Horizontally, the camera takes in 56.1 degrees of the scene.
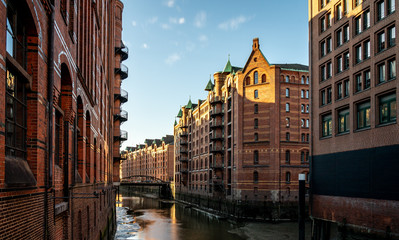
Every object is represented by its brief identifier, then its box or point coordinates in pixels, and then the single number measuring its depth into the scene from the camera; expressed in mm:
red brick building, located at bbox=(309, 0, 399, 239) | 21141
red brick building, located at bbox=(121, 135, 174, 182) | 98938
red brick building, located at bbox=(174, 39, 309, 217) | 46000
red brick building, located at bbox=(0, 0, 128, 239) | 6027
